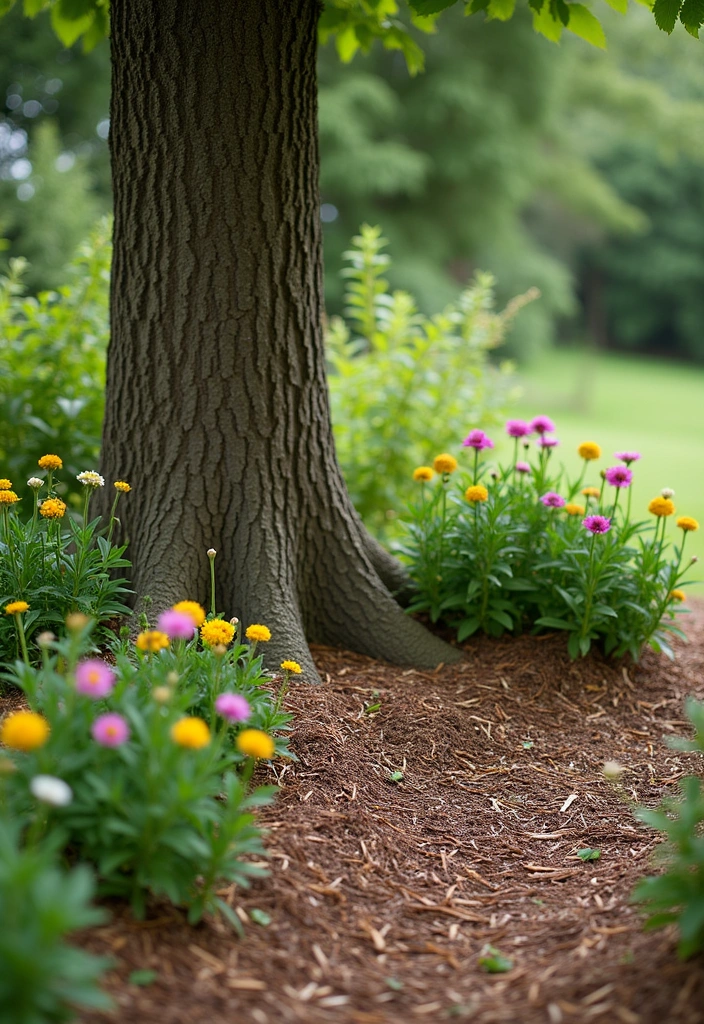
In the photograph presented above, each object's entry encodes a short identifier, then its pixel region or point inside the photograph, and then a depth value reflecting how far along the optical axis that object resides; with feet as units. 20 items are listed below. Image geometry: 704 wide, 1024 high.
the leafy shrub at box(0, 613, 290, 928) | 4.91
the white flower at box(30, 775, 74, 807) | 4.04
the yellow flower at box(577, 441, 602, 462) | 9.94
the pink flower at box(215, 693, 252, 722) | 5.08
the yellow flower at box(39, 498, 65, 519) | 7.55
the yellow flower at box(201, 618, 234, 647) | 6.46
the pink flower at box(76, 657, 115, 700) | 4.65
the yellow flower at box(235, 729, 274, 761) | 4.81
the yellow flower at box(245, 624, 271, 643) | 6.41
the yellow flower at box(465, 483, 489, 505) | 9.75
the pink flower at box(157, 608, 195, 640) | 5.19
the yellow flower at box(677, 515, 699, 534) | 9.51
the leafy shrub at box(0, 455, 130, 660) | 7.86
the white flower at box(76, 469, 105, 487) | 7.56
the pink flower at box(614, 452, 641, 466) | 10.12
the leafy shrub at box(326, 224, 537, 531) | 14.85
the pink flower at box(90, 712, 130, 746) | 4.62
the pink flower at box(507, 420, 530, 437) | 10.59
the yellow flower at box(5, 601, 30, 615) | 6.27
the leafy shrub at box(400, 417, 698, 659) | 10.11
